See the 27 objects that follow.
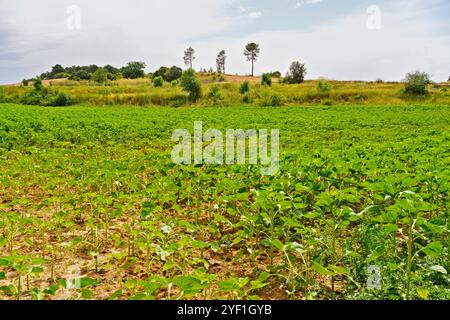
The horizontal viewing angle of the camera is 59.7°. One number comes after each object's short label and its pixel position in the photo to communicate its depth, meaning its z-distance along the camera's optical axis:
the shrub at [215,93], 44.25
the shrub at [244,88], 46.94
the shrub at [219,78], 73.06
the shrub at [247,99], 43.97
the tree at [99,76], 67.81
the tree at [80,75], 82.31
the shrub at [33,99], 45.32
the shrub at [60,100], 44.31
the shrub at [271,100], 41.62
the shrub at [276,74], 87.26
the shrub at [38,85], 48.25
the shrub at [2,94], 47.34
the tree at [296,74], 67.56
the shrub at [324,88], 45.69
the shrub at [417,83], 46.19
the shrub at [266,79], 55.99
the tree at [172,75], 78.31
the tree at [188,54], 89.44
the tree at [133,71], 88.38
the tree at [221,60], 98.56
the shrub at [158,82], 58.82
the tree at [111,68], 102.51
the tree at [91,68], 106.82
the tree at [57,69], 109.76
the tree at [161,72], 80.56
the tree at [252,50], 88.06
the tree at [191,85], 44.91
